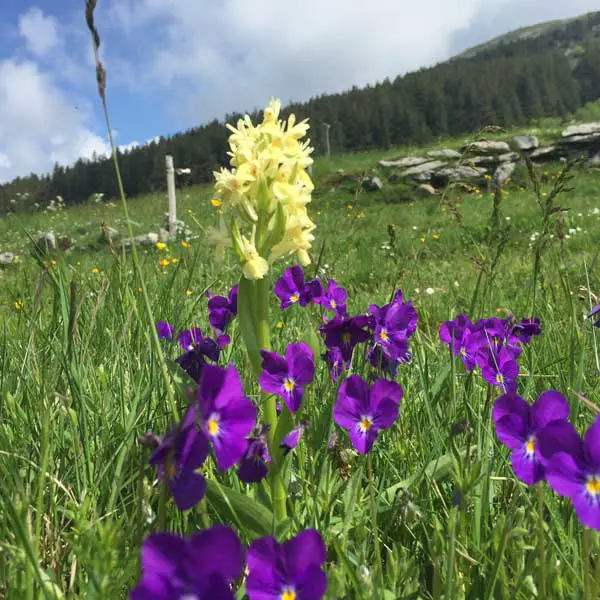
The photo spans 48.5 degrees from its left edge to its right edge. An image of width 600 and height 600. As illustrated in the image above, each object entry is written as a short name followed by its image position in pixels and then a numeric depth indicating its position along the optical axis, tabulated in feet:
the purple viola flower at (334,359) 1.26
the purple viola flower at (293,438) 0.90
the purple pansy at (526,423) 0.75
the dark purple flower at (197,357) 1.17
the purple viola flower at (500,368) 1.15
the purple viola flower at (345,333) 1.14
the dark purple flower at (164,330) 1.39
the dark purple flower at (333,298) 1.36
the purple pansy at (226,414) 0.74
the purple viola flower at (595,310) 1.09
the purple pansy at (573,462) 0.69
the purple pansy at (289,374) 0.95
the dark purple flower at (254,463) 0.88
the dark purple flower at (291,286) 1.47
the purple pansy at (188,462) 0.68
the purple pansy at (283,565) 0.62
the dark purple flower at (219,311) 1.34
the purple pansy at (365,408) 0.92
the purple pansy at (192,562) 0.54
